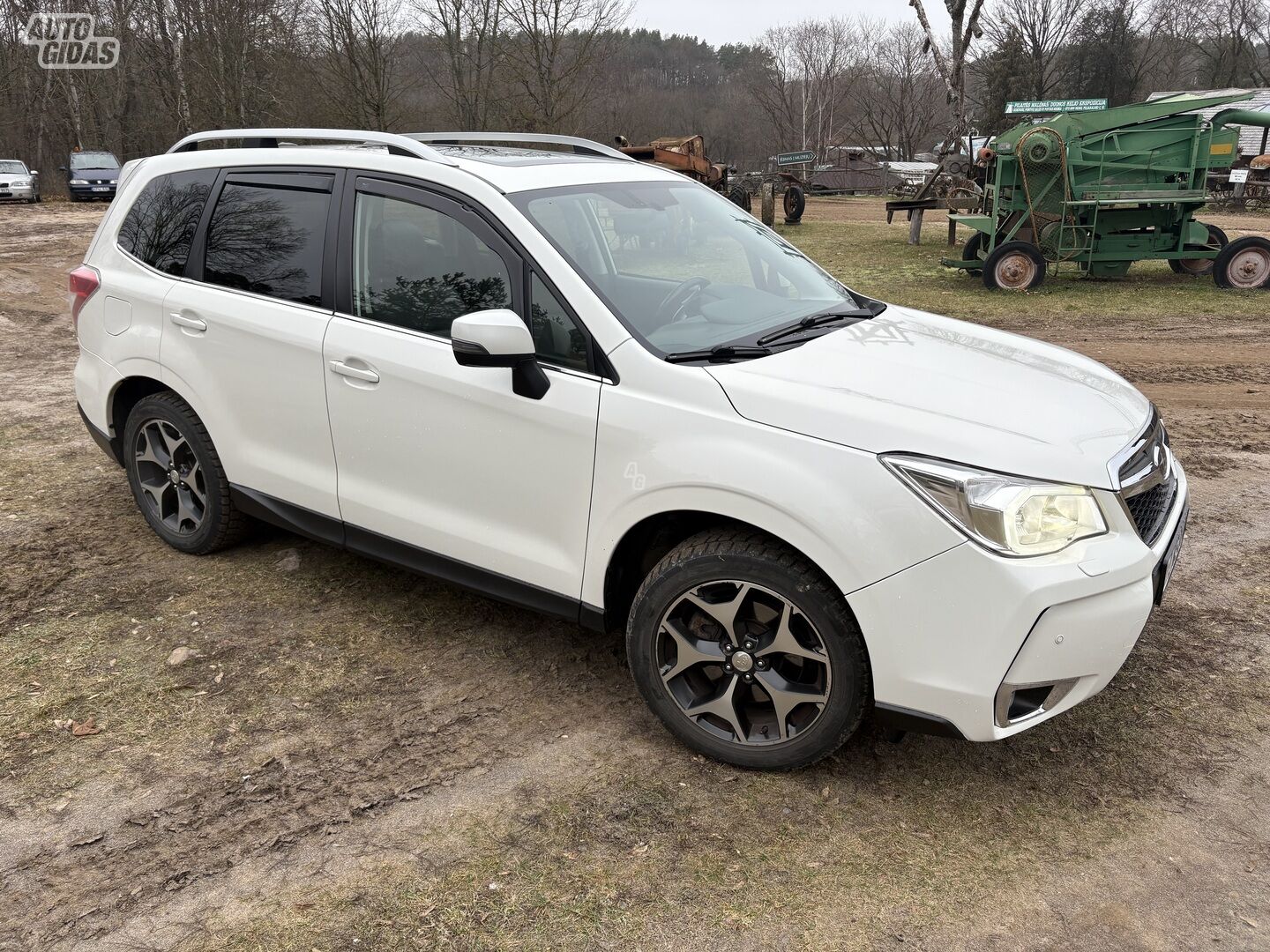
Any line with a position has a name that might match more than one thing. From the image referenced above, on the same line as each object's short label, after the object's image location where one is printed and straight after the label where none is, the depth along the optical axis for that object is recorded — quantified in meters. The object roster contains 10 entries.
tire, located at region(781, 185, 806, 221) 23.61
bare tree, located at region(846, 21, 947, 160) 58.44
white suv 2.60
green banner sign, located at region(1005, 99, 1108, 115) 17.86
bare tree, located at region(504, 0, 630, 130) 31.70
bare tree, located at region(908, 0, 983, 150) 21.66
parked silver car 28.98
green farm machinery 12.47
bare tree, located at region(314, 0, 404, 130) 31.38
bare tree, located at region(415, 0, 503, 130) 33.81
